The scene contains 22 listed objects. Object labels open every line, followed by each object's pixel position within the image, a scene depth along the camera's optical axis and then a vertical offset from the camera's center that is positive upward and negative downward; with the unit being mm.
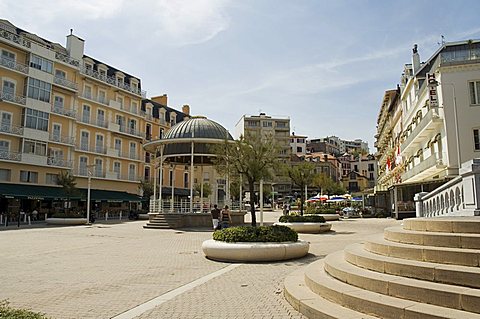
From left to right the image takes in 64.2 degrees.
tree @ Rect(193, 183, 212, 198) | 59109 +2956
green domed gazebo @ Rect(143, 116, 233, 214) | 26156 +4688
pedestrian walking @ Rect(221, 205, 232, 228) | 18328 -403
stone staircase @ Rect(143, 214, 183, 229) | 25734 -923
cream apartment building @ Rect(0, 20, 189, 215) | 37312 +9755
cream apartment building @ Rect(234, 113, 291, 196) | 92688 +19985
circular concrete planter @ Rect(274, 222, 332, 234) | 20156 -1007
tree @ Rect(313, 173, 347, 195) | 41856 +2937
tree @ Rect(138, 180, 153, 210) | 52188 +2650
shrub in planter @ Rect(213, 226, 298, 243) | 11055 -767
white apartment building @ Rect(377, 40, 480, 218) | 28359 +6936
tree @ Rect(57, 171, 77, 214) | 36812 +2382
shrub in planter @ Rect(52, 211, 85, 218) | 31953 -535
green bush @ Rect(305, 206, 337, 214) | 30661 -258
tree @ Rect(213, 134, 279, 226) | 14945 +2043
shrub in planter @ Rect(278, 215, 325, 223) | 20500 -600
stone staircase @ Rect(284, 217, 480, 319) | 4695 -1026
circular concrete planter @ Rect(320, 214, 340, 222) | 32094 -778
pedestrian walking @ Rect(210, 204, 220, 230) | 19297 -399
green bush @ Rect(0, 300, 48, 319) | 4509 -1272
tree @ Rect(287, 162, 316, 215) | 26688 +2340
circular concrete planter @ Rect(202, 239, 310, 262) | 10664 -1210
